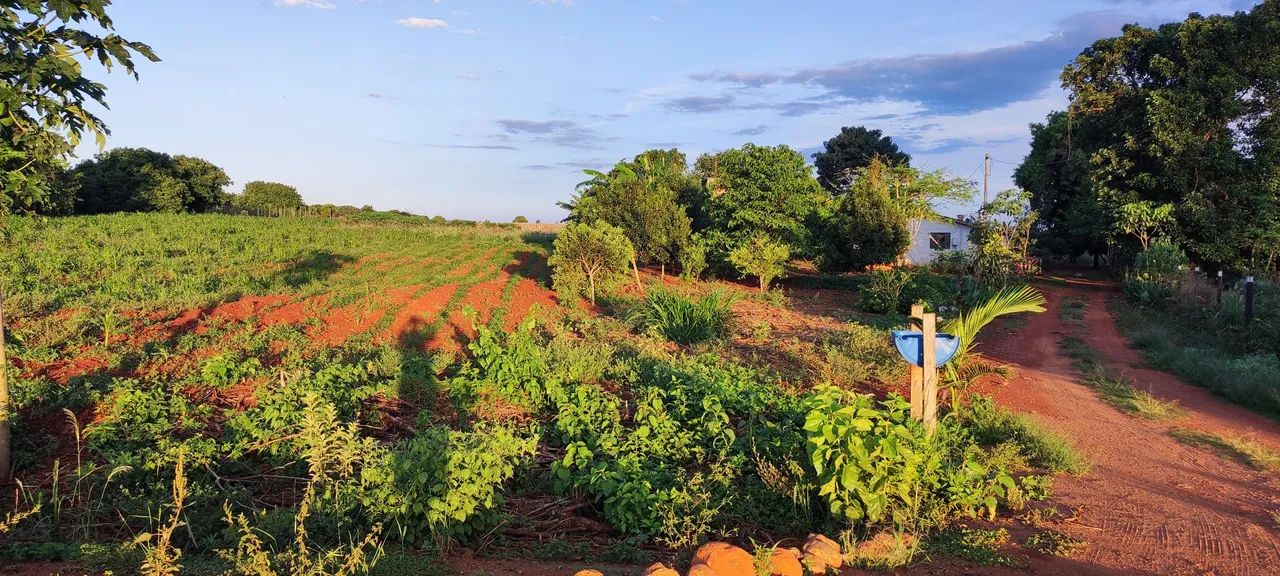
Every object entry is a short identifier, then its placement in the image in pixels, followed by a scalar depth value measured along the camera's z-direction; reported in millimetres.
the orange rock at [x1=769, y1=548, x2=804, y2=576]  3424
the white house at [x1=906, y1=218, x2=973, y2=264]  33875
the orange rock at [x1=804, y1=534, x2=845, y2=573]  3572
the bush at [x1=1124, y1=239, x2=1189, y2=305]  15164
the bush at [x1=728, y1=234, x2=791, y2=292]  17719
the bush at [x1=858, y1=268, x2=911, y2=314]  15117
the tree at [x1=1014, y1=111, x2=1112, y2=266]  25594
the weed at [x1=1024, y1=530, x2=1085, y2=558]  3943
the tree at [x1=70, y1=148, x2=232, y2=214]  37219
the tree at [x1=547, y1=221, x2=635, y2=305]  13969
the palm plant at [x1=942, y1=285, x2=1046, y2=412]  7118
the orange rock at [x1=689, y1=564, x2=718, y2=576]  3195
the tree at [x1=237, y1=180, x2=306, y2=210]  54406
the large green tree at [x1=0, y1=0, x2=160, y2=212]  3785
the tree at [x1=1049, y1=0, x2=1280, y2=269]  17797
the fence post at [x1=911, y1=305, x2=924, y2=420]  5051
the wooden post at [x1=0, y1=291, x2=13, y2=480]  4816
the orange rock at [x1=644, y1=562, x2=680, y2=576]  3150
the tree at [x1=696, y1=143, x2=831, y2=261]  19000
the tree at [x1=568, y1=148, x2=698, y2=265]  19891
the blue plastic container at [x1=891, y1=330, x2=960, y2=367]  5043
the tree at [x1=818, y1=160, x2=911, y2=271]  18969
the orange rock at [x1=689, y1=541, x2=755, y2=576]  3283
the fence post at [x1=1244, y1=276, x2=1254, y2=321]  10813
